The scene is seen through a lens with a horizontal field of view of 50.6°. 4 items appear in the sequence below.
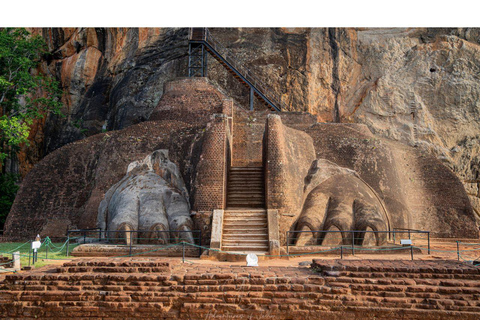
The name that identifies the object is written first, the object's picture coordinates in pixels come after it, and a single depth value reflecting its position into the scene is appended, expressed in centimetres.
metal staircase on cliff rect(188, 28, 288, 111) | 2211
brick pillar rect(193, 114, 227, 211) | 1320
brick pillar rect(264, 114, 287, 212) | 1320
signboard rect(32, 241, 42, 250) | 1037
